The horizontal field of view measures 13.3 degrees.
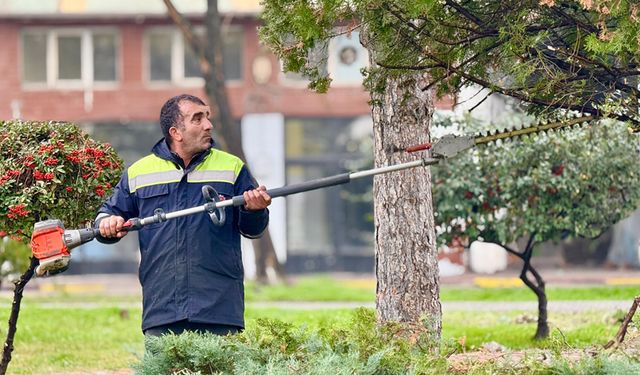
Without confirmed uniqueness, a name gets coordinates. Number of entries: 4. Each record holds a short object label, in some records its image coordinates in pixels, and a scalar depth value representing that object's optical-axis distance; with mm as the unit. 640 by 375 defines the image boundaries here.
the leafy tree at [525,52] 12470
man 13525
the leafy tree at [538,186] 25236
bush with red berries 16342
